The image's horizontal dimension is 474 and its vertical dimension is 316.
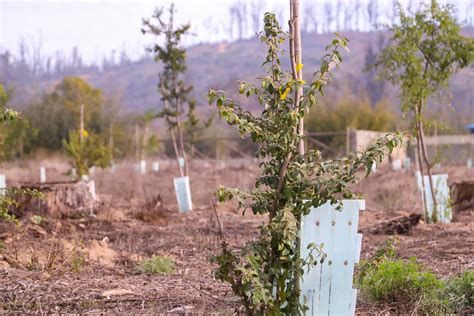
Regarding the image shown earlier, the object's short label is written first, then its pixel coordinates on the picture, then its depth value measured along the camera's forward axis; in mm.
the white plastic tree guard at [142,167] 27156
